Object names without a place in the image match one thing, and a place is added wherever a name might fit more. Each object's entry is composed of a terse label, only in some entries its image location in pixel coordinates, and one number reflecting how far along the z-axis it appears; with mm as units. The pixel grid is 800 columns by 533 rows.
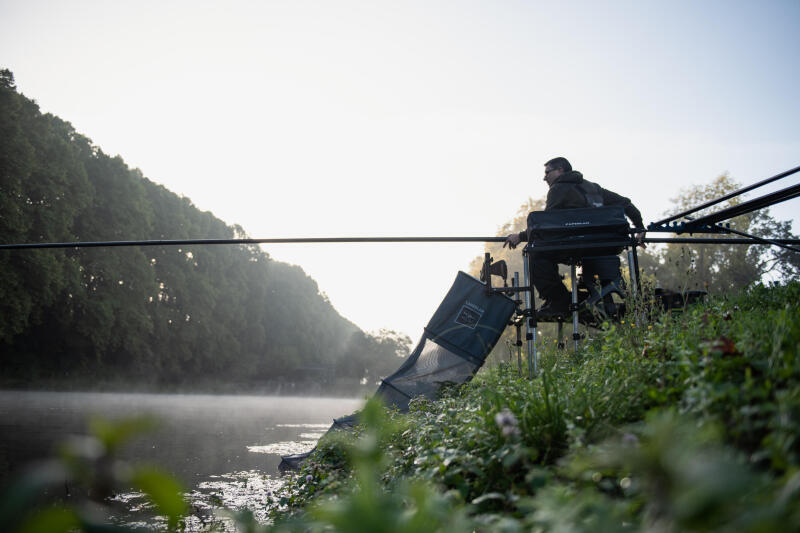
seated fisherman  4578
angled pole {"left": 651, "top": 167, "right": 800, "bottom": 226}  3188
